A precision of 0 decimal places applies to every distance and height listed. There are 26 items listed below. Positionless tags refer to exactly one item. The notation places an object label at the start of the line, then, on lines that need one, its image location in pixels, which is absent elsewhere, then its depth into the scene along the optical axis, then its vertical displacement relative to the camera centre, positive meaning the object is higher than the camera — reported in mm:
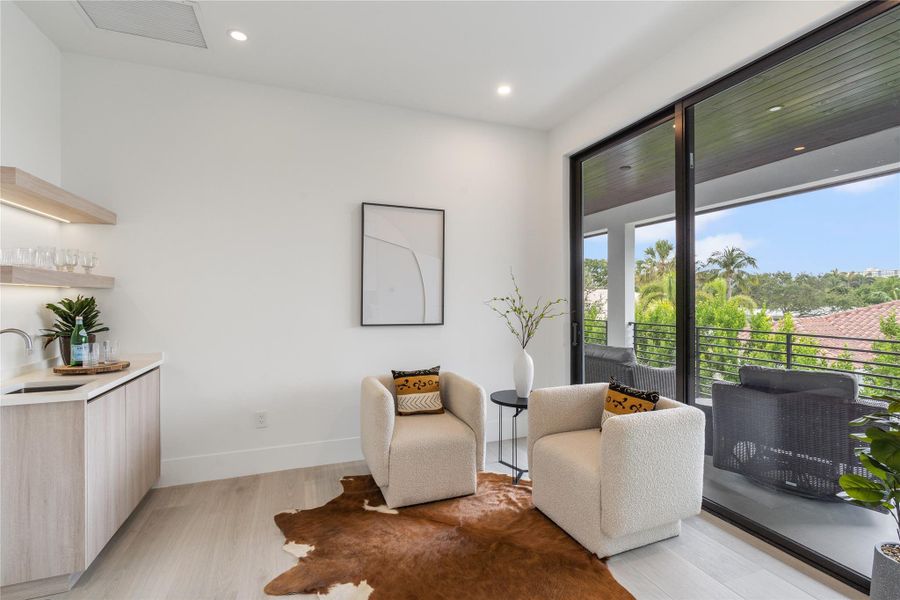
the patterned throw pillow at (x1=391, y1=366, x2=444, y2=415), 2957 -658
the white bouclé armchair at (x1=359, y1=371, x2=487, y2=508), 2492 -913
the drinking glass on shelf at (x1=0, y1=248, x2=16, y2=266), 2052 +232
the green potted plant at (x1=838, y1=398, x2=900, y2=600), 1492 -701
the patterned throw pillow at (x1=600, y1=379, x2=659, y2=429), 2357 -583
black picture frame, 3352 +272
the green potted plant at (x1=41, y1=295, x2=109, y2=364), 2410 -96
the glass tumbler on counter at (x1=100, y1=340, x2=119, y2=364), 2438 -292
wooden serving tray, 2199 -360
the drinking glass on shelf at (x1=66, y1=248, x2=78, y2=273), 2353 +254
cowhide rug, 1824 -1265
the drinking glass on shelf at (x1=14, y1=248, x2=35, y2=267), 2086 +236
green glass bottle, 2316 -232
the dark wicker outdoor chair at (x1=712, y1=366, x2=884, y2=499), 1956 -669
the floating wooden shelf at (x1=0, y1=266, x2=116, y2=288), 1861 +132
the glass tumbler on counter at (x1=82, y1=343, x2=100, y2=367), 2301 -298
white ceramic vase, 3053 -538
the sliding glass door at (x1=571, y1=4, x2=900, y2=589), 1854 +152
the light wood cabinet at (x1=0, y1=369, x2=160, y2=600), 1748 -841
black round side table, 2879 -712
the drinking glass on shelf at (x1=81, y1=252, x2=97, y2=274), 2529 +261
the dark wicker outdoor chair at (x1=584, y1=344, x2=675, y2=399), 2842 -526
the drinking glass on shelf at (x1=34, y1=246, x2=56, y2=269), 2201 +250
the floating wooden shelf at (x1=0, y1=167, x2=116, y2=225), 1890 +546
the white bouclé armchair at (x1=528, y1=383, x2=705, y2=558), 1956 -898
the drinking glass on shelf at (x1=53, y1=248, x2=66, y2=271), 2307 +253
